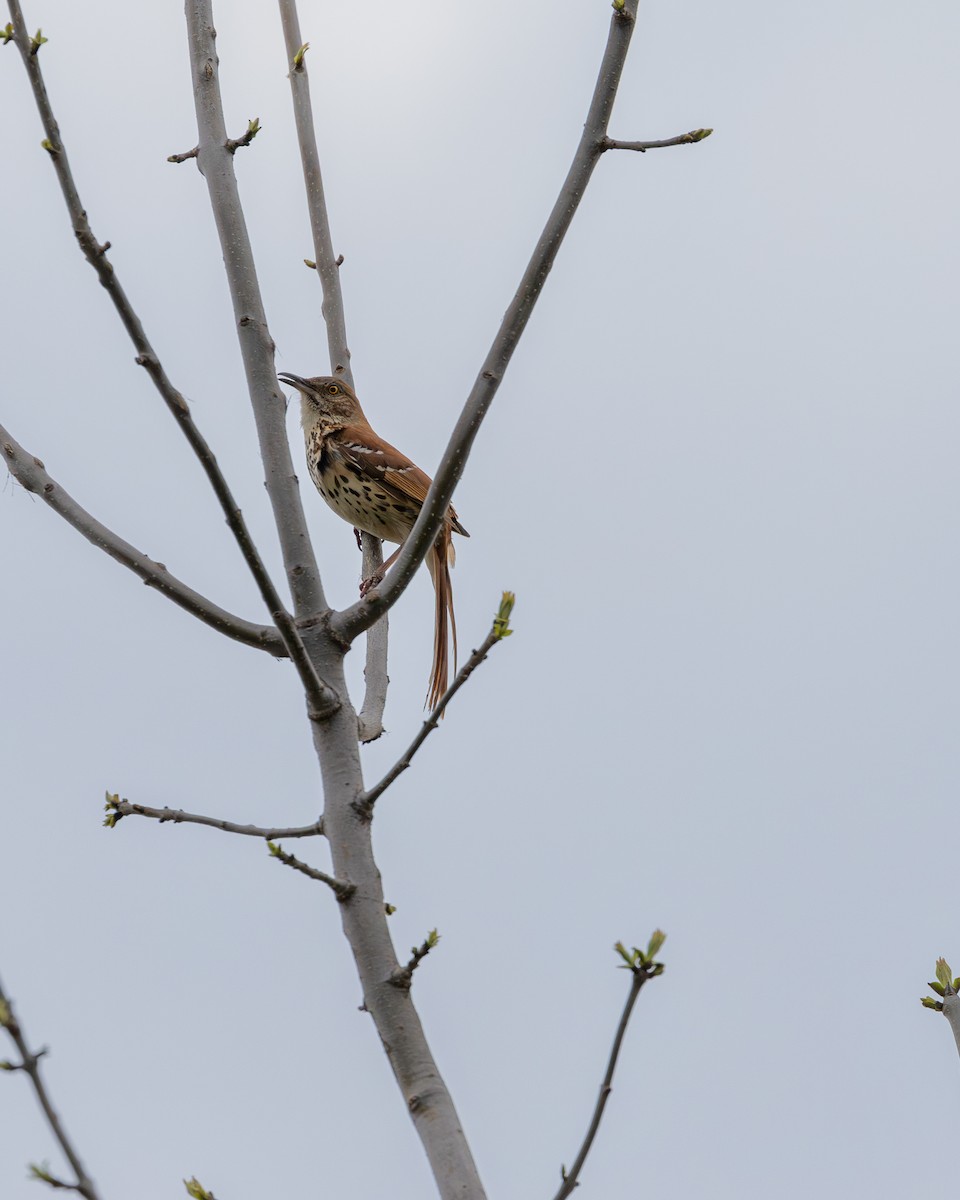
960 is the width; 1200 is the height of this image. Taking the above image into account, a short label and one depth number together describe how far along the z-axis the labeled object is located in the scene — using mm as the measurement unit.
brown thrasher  12648
